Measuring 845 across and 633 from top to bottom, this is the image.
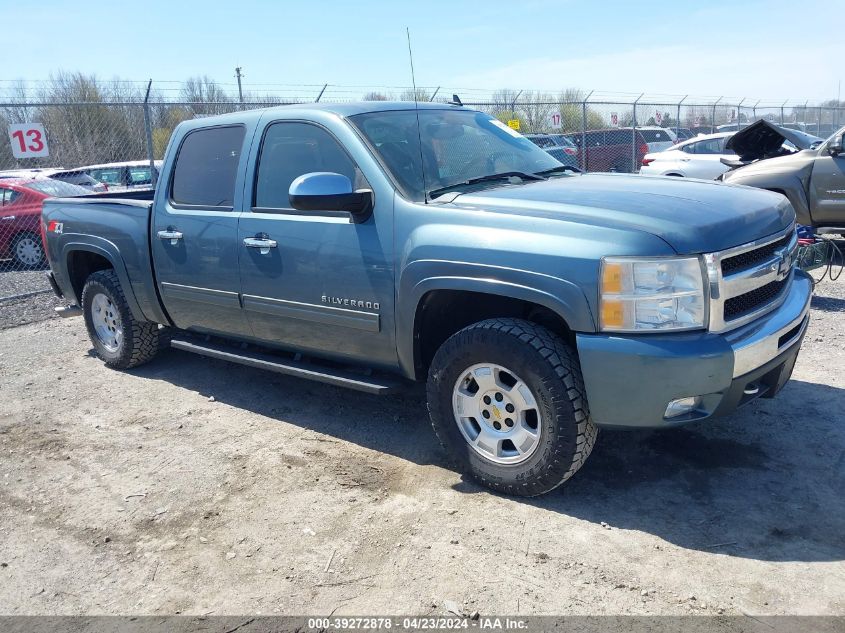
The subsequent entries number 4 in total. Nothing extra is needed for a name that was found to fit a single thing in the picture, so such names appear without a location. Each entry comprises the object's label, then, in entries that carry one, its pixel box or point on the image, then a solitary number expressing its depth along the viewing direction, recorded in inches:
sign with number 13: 402.6
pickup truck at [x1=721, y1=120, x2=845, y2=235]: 329.4
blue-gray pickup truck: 123.6
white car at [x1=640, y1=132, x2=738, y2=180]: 579.5
